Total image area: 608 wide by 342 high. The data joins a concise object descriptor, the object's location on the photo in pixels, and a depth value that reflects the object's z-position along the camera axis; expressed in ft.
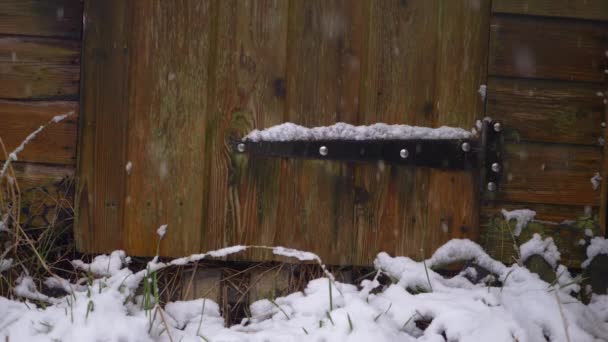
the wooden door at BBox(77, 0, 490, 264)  6.63
